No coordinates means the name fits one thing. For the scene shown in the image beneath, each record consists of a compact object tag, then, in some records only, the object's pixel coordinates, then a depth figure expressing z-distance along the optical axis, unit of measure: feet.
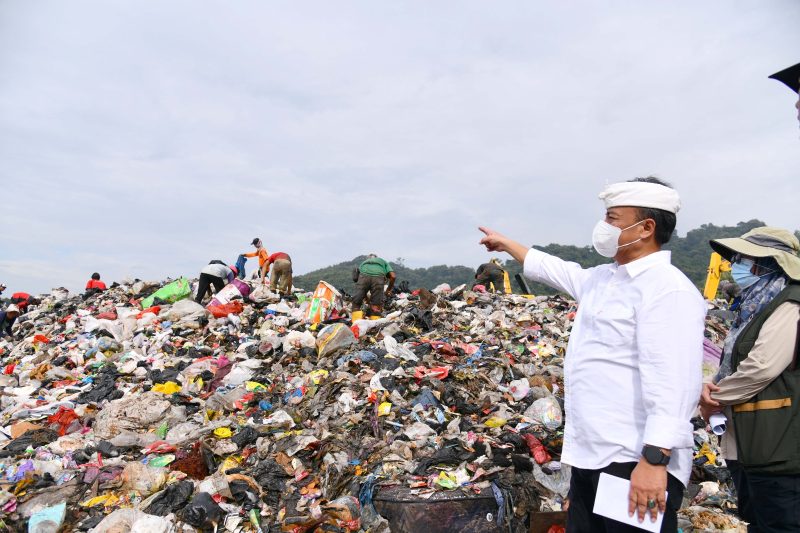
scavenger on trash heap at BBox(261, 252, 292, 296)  33.86
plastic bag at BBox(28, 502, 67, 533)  10.13
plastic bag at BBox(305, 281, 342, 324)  25.72
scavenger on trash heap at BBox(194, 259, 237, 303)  32.12
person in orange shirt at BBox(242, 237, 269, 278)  36.40
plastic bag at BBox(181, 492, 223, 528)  9.87
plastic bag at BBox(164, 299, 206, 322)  28.27
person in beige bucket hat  5.48
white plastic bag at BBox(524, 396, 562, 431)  12.96
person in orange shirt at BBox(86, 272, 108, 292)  41.48
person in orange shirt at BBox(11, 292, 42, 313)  40.63
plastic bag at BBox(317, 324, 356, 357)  19.61
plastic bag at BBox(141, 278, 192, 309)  33.68
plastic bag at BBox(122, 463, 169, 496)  11.23
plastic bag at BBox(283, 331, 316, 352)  21.01
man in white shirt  4.62
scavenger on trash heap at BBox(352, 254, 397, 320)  27.55
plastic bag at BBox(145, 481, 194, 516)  10.33
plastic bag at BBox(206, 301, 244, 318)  27.81
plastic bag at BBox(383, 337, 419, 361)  18.39
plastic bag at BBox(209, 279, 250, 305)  30.01
